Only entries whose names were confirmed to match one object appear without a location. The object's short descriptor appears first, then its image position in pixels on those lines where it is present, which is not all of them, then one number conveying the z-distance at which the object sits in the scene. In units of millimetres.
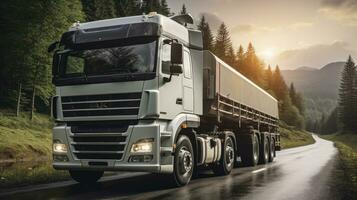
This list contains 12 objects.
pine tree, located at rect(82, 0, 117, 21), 57062
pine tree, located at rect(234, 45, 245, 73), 99062
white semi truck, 9125
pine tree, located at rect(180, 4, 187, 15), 91312
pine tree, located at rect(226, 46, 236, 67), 93644
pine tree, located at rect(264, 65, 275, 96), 129012
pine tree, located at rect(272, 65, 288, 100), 129875
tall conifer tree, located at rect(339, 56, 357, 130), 107750
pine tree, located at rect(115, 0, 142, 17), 67688
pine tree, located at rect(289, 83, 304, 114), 157500
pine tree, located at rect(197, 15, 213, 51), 82912
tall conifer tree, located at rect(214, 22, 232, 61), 89806
